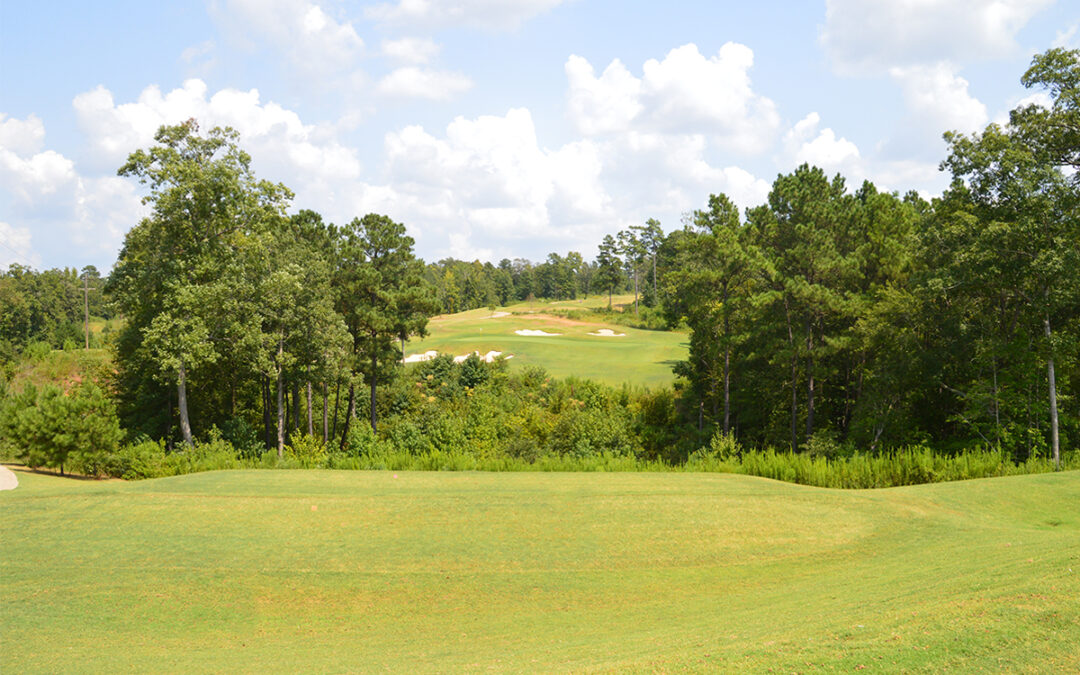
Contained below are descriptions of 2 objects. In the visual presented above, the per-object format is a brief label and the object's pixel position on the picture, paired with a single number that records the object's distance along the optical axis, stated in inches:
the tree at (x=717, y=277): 1299.2
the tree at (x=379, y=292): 1419.8
